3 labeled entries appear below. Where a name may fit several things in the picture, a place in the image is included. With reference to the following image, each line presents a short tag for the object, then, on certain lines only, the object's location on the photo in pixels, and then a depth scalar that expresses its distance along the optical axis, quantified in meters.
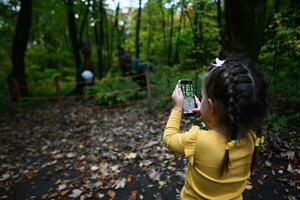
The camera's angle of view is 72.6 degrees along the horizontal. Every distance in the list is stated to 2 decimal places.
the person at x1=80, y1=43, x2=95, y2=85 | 7.30
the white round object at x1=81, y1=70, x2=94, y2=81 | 7.29
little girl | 1.02
